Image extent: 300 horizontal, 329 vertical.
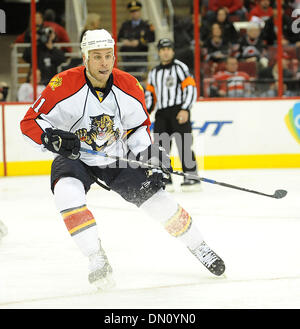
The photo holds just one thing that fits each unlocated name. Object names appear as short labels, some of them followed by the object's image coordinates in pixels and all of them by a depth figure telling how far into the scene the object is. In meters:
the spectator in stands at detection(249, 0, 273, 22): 18.01
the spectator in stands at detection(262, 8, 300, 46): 17.64
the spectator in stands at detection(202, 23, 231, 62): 17.41
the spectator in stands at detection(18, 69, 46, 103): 16.55
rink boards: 16.78
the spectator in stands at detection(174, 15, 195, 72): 17.20
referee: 13.83
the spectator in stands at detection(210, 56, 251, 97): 17.03
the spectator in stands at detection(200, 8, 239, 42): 17.77
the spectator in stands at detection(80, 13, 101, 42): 18.03
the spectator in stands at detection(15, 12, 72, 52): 16.83
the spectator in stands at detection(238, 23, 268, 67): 17.52
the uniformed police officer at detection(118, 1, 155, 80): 17.41
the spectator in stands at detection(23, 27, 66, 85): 16.67
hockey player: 6.53
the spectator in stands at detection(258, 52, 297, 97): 17.20
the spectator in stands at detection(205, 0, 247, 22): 18.22
